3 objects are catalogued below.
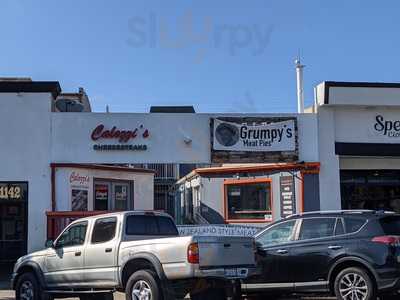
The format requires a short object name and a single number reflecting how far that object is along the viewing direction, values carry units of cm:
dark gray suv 1041
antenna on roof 2317
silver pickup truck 962
